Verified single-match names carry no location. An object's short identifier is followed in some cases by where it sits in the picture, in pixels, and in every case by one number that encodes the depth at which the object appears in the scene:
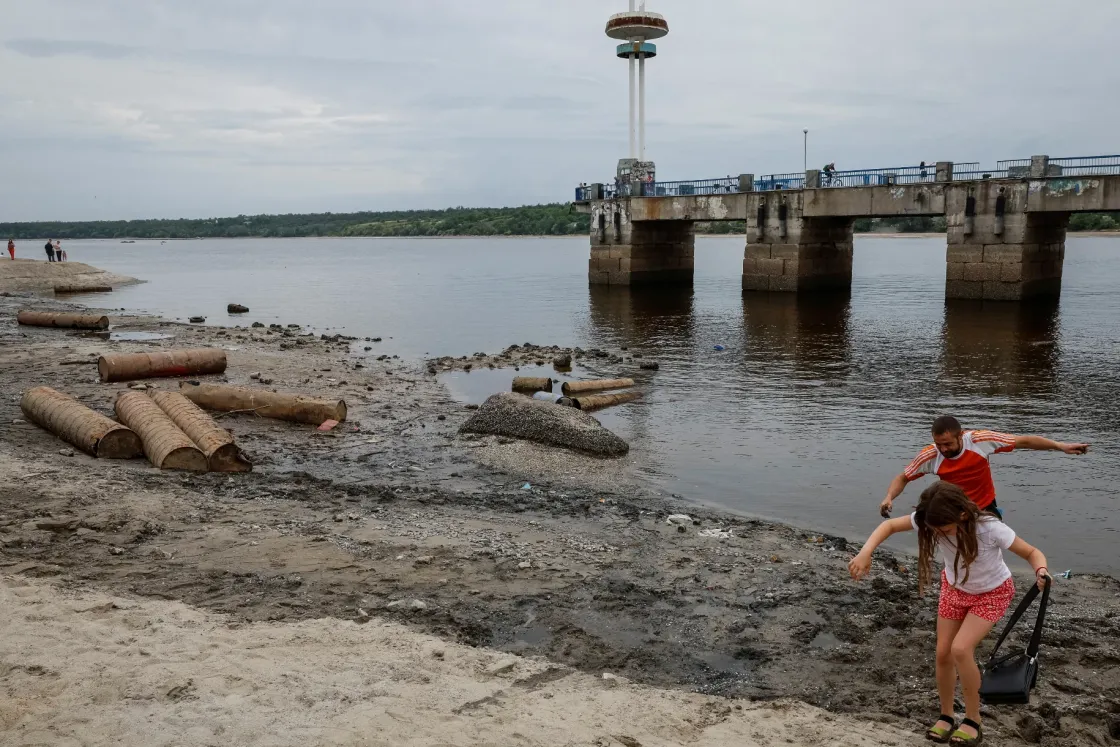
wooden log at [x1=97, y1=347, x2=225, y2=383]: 18.03
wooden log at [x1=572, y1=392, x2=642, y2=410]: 18.05
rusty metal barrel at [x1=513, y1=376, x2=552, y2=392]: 19.55
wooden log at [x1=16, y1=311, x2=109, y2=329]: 28.70
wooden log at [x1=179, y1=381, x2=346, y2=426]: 15.22
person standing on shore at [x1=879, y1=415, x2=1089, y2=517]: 6.21
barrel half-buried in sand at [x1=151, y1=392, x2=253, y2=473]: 11.77
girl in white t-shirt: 5.06
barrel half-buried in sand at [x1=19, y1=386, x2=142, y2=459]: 11.95
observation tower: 50.59
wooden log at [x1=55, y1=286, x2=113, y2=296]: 48.07
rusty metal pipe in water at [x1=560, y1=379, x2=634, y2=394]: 19.11
